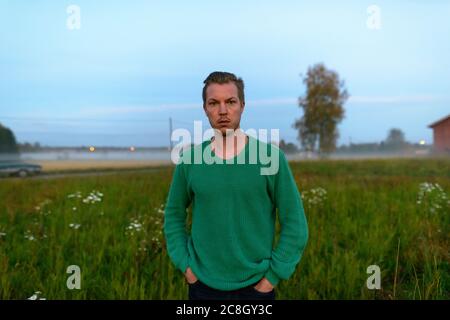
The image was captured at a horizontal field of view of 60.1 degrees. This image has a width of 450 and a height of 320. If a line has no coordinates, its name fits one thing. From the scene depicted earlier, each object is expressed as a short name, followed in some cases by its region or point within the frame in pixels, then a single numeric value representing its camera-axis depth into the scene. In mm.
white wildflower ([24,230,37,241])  4789
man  1786
